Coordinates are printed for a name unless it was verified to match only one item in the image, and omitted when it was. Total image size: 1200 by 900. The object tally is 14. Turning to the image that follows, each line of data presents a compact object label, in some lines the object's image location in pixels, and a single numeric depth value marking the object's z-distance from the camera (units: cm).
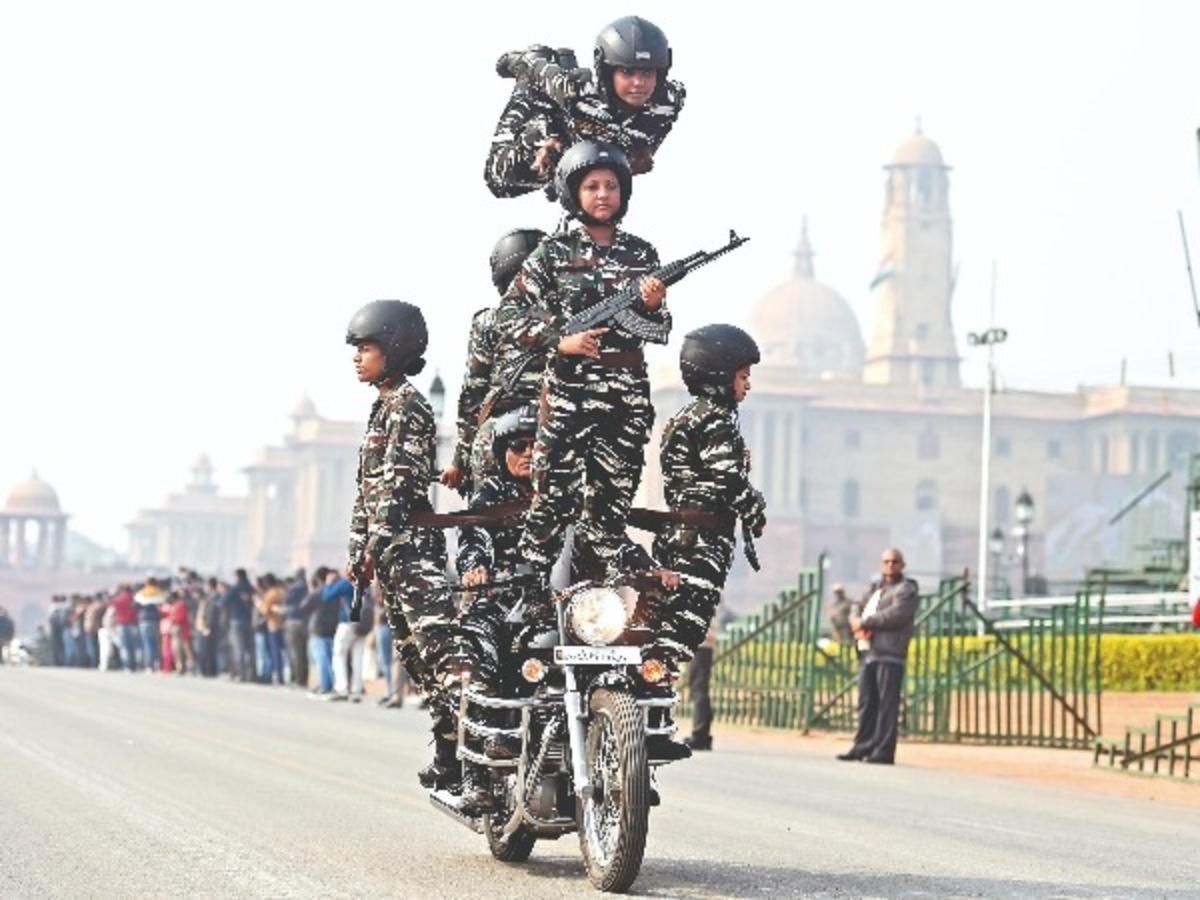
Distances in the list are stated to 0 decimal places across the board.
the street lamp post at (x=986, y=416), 6613
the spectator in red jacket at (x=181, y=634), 4681
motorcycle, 763
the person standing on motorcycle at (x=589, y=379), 855
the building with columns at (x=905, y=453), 15838
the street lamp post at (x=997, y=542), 6095
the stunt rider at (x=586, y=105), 923
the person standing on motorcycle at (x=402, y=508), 895
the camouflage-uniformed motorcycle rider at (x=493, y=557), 859
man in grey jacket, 2066
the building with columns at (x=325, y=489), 19038
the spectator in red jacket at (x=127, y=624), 4947
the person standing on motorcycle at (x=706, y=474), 911
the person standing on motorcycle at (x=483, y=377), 952
